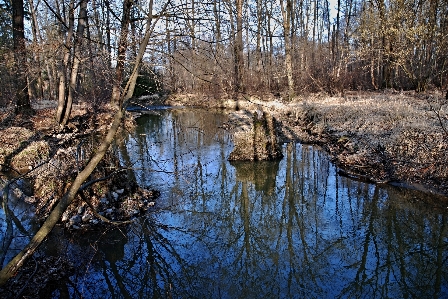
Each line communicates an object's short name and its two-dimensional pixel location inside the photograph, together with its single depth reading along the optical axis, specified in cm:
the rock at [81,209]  615
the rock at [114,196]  656
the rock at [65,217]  602
